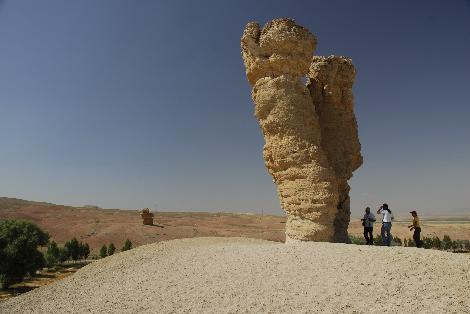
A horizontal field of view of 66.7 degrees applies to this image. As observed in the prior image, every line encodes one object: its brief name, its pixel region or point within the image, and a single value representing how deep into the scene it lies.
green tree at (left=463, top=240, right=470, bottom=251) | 29.89
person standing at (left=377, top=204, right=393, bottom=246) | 15.24
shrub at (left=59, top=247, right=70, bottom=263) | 36.42
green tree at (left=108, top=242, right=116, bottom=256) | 36.53
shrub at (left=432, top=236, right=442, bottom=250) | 28.31
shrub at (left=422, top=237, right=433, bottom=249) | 29.05
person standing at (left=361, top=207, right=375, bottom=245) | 17.03
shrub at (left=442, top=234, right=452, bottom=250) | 28.67
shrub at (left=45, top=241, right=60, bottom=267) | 34.25
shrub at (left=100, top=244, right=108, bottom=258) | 36.31
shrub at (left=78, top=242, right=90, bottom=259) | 37.97
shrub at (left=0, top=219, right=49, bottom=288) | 26.56
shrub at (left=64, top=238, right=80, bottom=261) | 37.28
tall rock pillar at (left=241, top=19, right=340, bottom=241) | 14.52
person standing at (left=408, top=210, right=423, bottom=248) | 15.57
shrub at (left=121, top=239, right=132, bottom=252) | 36.59
